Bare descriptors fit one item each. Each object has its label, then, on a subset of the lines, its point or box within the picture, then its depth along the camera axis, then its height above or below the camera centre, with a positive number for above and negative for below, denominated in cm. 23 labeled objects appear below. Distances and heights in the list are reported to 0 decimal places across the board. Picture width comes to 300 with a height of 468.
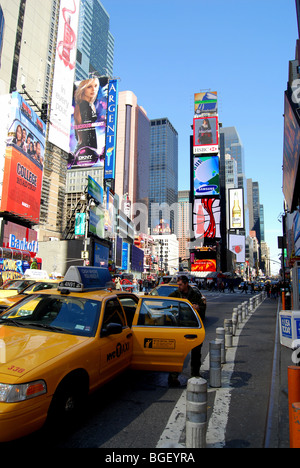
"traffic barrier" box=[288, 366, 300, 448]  320 -113
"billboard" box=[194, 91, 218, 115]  9581 +5419
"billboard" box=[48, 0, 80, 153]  6438 +4241
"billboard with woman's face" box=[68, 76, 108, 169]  8150 +4047
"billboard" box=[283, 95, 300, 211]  1933 +904
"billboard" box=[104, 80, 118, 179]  7975 +3704
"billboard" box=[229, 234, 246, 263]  12006 +1164
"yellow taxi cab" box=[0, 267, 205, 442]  295 -94
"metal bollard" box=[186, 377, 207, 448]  282 -132
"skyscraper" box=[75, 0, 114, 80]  15725 +13435
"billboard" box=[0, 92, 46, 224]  3791 +1456
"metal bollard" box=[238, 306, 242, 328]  1305 -175
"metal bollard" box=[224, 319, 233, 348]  834 -165
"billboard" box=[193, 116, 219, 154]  9025 +4164
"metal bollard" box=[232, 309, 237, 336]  1039 -154
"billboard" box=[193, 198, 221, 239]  8675 +1652
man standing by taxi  616 -41
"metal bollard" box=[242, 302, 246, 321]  1401 -175
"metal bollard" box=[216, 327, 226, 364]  633 -128
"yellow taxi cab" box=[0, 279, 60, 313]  934 -55
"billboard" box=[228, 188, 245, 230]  11219 +2461
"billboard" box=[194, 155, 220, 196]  8756 +2869
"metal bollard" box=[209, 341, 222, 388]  515 -154
